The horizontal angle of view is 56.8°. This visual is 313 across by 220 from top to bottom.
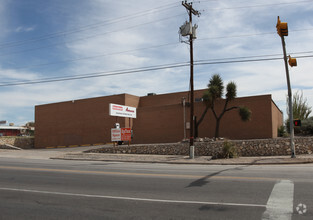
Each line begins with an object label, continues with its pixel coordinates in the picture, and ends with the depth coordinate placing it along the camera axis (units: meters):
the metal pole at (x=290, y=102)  17.62
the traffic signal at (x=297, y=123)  17.86
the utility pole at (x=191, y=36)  21.08
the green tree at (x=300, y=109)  35.24
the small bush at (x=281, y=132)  28.58
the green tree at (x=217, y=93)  25.45
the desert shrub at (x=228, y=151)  19.54
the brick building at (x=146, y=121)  26.28
